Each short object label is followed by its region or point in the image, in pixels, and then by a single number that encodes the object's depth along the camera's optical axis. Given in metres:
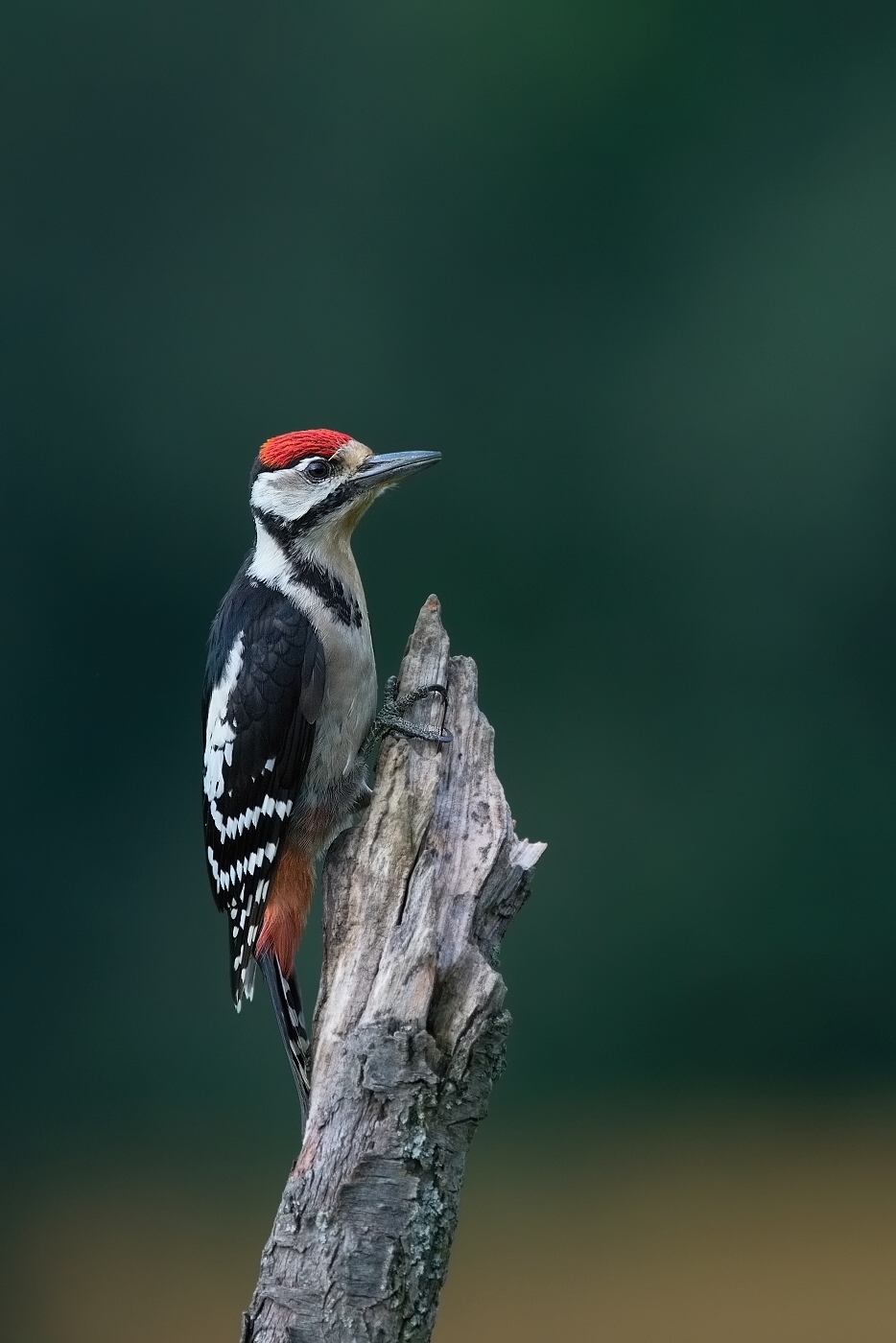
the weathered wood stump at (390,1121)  6.33
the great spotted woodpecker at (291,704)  6.45
